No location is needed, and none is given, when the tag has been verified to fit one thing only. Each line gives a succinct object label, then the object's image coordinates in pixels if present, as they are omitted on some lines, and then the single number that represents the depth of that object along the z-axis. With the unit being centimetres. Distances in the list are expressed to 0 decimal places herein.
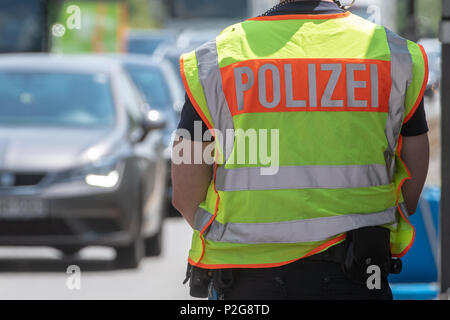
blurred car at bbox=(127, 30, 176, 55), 6681
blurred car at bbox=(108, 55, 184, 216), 2772
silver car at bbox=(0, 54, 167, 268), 1678
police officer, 603
